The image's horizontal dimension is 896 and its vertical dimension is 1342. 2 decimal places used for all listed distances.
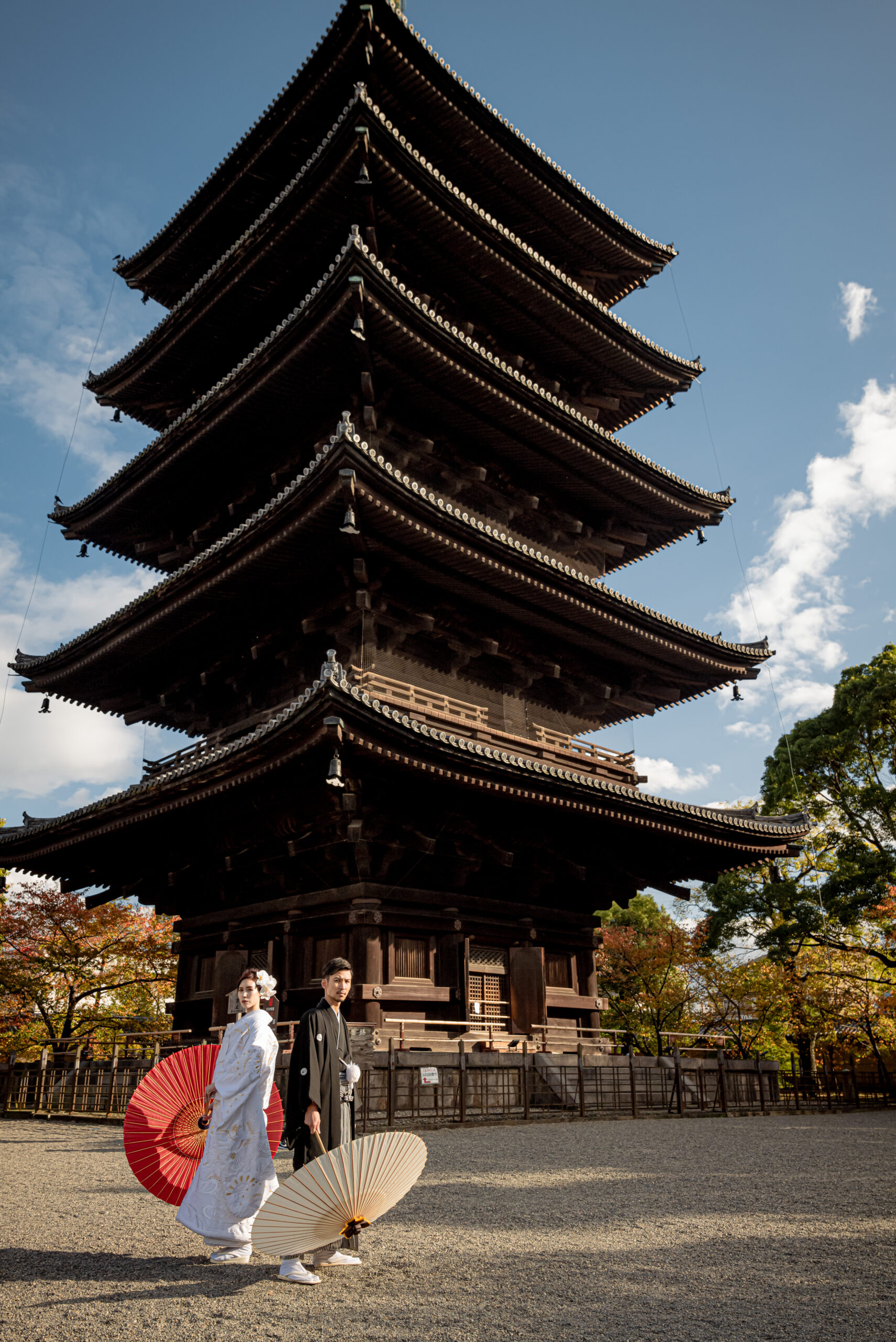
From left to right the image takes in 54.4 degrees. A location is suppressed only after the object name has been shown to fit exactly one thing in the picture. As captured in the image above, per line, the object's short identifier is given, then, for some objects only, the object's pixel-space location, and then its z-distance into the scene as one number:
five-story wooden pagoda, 14.34
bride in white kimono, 5.15
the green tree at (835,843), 25.89
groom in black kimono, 5.08
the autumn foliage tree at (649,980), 33.09
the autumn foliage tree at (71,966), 26.23
